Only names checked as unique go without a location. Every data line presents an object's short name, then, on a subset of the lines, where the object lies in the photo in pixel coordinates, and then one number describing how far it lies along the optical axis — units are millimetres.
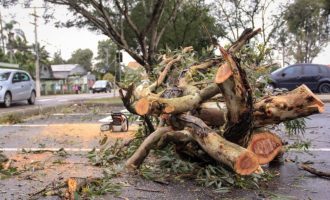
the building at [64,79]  58400
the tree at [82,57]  102162
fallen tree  5160
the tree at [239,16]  29125
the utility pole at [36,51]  42750
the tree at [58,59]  100375
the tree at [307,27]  34719
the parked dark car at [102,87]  56219
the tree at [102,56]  88625
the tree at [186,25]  27812
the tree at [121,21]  20656
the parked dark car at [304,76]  21312
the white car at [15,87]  19750
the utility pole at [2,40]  60088
